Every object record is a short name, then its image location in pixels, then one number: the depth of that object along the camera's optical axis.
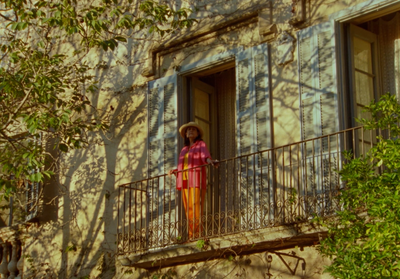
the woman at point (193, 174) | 11.56
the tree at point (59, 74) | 11.89
